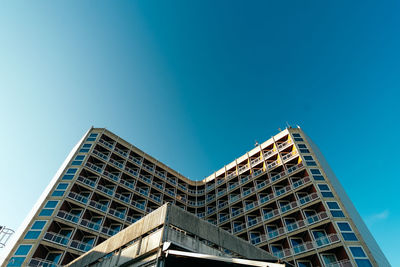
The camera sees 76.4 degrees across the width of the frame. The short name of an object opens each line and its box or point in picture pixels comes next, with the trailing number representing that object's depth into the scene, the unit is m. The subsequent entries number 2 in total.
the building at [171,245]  12.24
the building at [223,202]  27.83
